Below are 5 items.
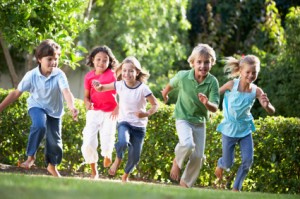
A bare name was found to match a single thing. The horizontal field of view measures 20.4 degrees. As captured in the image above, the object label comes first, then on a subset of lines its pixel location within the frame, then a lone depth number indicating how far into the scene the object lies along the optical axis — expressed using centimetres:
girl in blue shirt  1073
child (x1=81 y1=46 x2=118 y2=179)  1149
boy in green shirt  1032
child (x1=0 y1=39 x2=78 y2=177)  1013
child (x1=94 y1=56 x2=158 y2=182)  1066
